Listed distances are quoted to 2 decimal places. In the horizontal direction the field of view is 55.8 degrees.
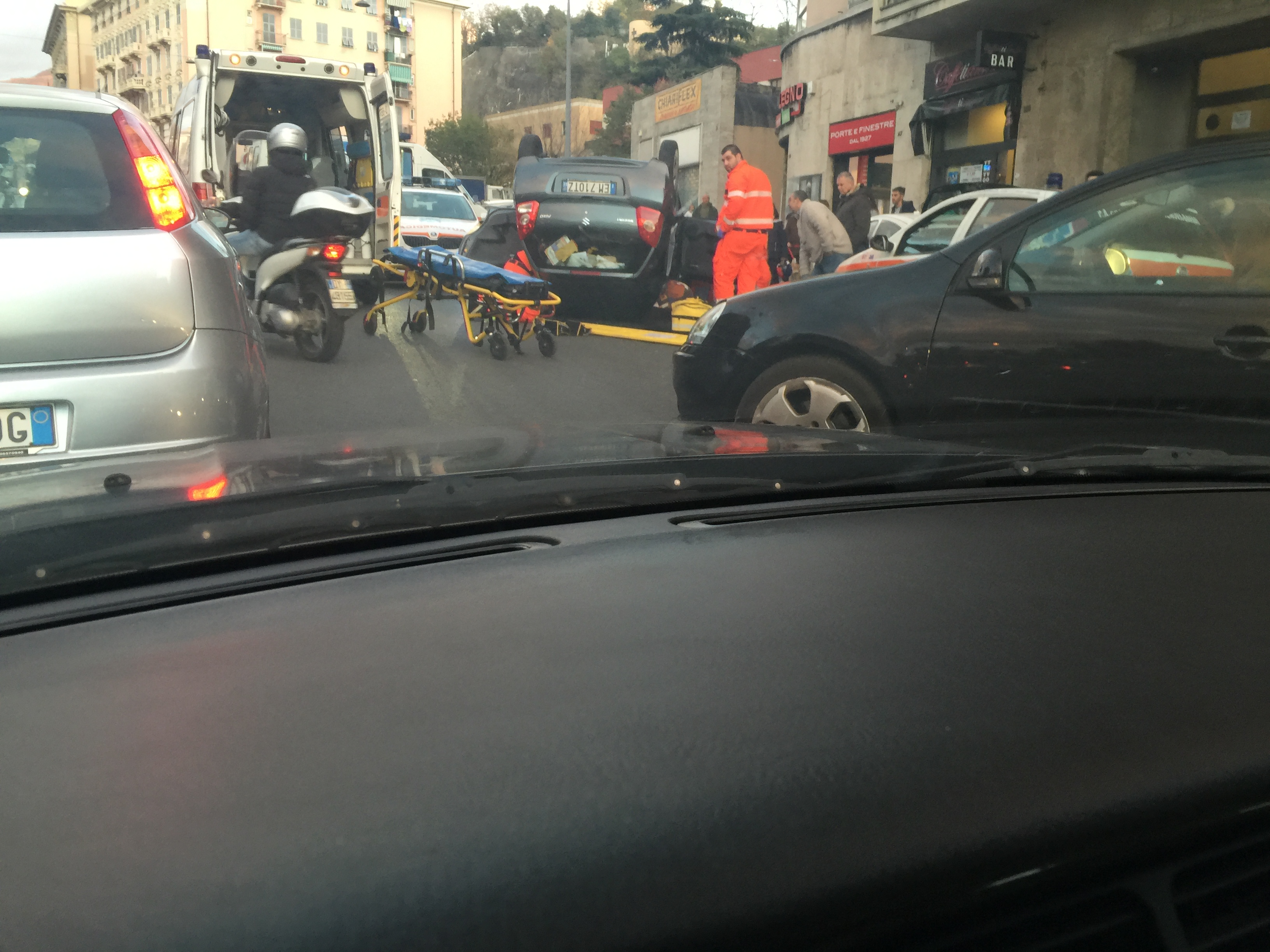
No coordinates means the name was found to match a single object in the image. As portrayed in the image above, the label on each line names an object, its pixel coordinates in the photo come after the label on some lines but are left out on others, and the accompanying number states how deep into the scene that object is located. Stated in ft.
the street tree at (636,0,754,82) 192.54
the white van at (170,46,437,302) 48.91
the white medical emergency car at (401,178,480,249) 75.15
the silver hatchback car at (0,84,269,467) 11.12
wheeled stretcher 35.01
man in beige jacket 48.47
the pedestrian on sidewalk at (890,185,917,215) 67.97
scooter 30.86
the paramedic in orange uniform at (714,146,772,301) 41.37
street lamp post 139.13
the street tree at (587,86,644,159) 224.33
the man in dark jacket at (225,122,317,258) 34.09
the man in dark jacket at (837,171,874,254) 56.03
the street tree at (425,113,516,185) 268.21
